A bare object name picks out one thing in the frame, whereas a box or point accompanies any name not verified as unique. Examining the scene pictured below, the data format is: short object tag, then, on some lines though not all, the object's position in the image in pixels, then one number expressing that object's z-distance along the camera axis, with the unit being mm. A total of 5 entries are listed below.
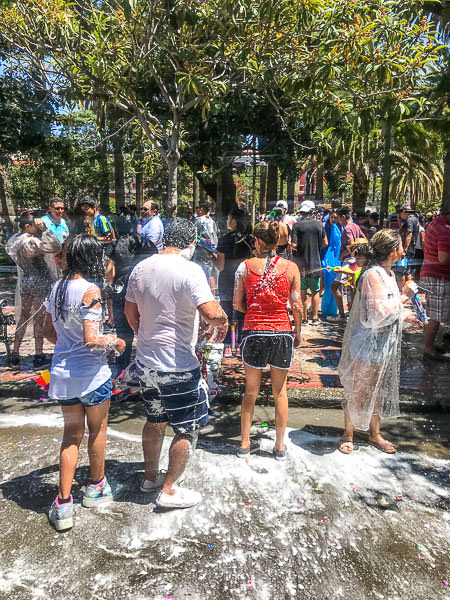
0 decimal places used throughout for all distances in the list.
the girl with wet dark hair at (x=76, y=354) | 2803
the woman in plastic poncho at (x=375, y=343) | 3531
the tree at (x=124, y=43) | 5707
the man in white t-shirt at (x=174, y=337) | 2812
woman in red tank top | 3504
